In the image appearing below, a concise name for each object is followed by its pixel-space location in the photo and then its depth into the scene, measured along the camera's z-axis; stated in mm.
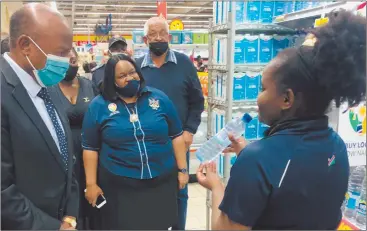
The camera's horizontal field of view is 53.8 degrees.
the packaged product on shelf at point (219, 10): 3483
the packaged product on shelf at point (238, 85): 3465
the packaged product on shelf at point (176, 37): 5785
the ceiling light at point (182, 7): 14027
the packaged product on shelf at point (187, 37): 5840
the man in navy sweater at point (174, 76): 3148
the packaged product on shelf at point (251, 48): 3418
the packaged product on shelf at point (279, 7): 3471
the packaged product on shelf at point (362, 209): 2209
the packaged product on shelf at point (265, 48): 3459
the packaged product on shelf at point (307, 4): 3041
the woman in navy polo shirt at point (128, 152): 2381
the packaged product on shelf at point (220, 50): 3451
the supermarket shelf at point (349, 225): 2211
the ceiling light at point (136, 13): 14319
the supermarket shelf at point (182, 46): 5859
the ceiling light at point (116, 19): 16998
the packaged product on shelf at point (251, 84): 3492
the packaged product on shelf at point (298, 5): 3256
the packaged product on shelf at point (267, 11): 3441
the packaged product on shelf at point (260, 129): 3566
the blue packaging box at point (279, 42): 3486
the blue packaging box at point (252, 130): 3540
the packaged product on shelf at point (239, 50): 3400
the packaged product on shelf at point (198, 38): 6012
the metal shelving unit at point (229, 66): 3264
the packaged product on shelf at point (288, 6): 3406
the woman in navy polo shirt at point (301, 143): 1102
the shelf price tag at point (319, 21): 2093
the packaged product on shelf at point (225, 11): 3342
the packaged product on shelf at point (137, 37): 6051
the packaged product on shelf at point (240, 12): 3347
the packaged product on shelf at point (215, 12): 3623
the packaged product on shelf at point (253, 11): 3396
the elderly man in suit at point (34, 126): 1389
